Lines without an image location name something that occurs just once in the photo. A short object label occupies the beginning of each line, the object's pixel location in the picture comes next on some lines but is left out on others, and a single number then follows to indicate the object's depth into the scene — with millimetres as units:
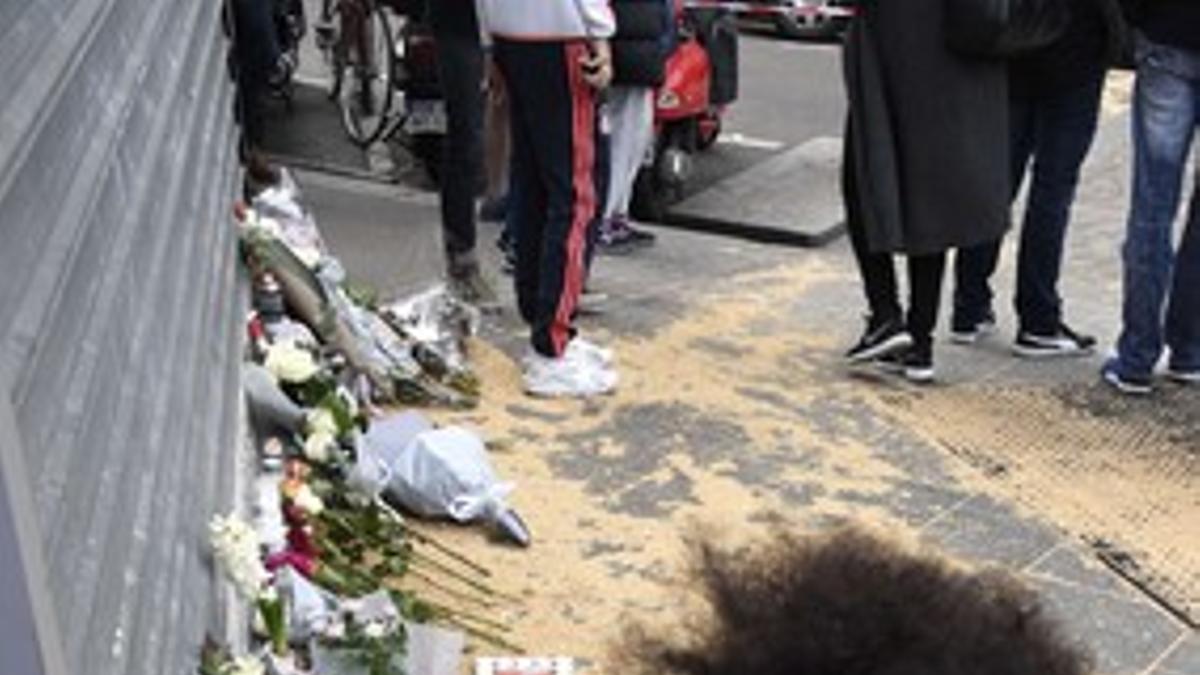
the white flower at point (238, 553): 3289
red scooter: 7805
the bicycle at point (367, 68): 9078
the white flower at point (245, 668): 2982
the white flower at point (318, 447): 4297
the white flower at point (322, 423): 4352
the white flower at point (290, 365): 4535
